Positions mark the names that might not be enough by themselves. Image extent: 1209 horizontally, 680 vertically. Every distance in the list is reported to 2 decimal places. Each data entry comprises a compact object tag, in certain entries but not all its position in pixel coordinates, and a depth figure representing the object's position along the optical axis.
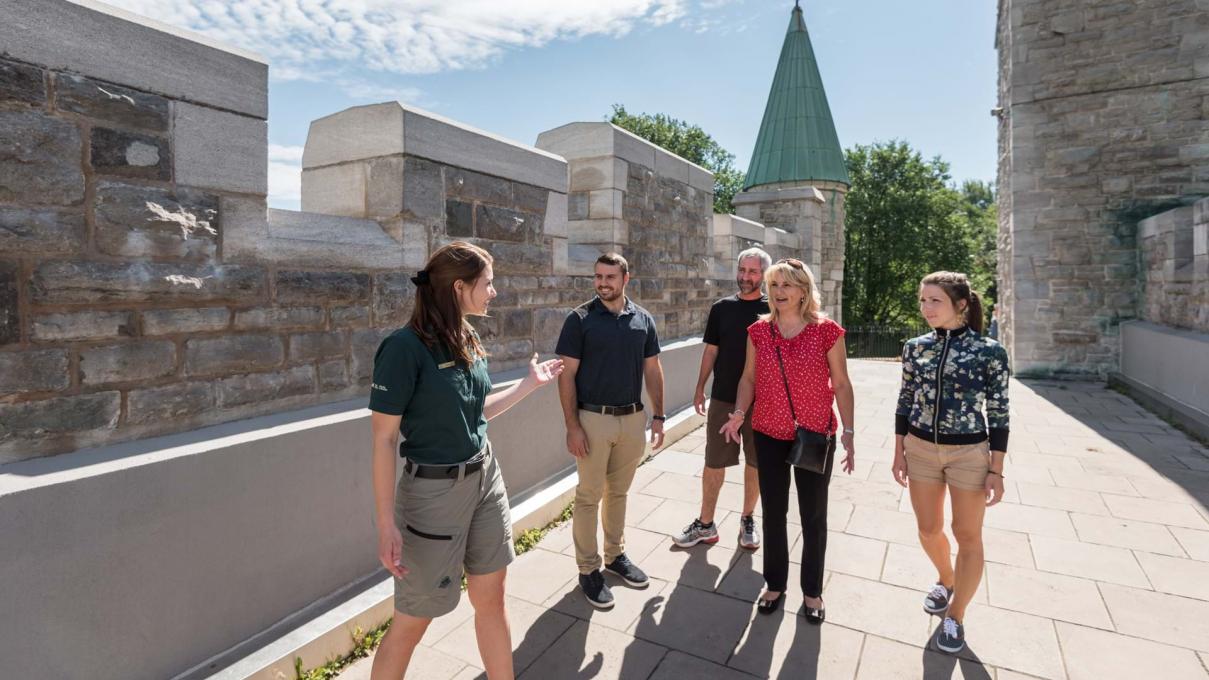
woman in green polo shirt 1.87
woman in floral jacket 2.51
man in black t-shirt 3.58
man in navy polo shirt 3.06
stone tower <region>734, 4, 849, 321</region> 12.89
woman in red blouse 2.79
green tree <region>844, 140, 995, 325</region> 26.92
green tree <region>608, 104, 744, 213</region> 31.56
